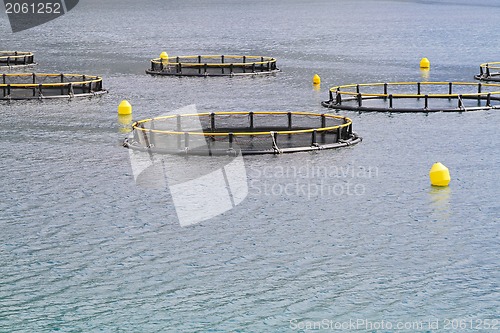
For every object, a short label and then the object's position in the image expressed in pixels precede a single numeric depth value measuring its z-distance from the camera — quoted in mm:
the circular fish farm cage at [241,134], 49094
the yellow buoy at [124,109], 64812
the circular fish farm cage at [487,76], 87000
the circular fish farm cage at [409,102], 64188
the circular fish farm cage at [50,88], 70000
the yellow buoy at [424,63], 103812
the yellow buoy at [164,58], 95188
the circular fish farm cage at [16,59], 100562
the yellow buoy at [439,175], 42781
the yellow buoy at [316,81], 84375
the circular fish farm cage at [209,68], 89812
